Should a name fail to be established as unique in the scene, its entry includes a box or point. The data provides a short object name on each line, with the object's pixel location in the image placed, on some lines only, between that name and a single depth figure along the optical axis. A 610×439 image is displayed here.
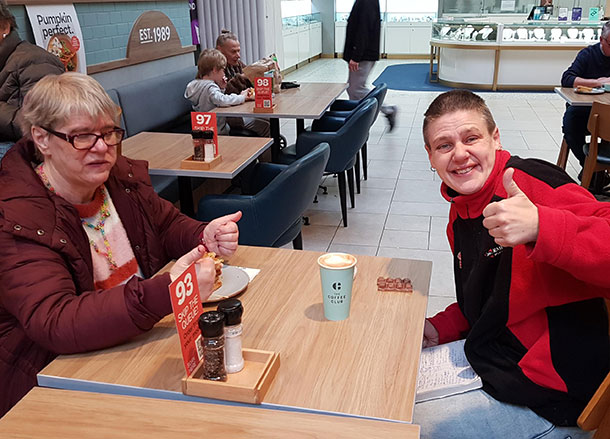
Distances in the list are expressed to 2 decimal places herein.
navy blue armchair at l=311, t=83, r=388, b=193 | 4.88
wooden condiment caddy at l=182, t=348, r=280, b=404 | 1.18
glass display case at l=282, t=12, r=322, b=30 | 12.20
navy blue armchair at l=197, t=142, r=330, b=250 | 2.74
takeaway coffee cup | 1.43
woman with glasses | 1.39
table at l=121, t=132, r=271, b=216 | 3.14
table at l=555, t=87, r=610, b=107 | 4.49
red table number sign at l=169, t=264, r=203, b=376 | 1.16
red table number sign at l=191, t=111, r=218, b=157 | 3.12
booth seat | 4.28
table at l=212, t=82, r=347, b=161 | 4.38
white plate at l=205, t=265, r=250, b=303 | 1.61
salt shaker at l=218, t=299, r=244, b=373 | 1.20
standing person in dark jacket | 6.73
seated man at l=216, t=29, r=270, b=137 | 5.12
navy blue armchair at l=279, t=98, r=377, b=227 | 4.13
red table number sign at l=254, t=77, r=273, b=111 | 4.37
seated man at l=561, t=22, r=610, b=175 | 4.89
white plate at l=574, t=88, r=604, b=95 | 4.77
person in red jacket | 1.24
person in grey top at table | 4.68
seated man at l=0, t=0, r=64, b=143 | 3.27
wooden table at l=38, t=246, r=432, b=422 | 1.22
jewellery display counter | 9.61
